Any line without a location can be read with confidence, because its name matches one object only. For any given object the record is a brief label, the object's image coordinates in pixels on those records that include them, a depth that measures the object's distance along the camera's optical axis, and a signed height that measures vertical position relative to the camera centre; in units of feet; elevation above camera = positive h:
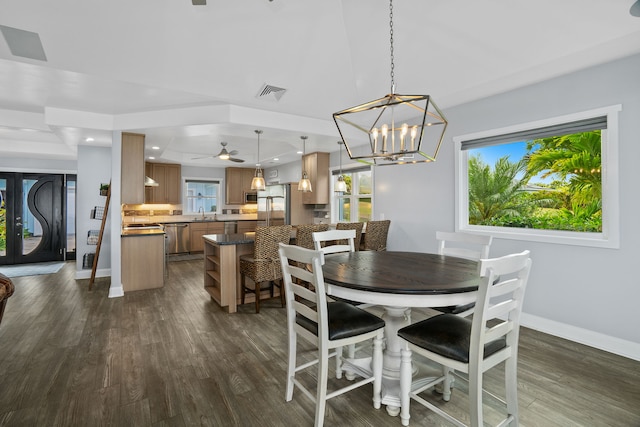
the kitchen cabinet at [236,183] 28.96 +3.00
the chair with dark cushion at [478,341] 4.86 -2.16
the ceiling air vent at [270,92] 11.89 +4.83
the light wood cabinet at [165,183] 25.64 +2.74
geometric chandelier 14.07 +4.58
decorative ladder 15.71 -1.34
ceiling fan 16.53 +3.20
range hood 19.45 +2.07
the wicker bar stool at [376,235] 14.55 -0.92
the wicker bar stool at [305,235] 12.19 -0.76
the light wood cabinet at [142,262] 15.05 -2.30
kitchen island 12.23 -2.07
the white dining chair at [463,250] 7.27 -0.98
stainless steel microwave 29.60 +1.75
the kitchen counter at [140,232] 15.14 -0.86
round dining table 5.51 -1.25
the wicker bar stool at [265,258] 11.76 -1.61
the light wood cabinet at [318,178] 20.75 +2.50
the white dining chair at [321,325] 5.66 -2.17
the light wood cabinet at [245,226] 25.86 -0.89
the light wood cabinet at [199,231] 25.23 -1.31
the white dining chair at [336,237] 9.08 -0.65
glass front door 21.16 -0.22
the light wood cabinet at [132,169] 14.97 +2.22
